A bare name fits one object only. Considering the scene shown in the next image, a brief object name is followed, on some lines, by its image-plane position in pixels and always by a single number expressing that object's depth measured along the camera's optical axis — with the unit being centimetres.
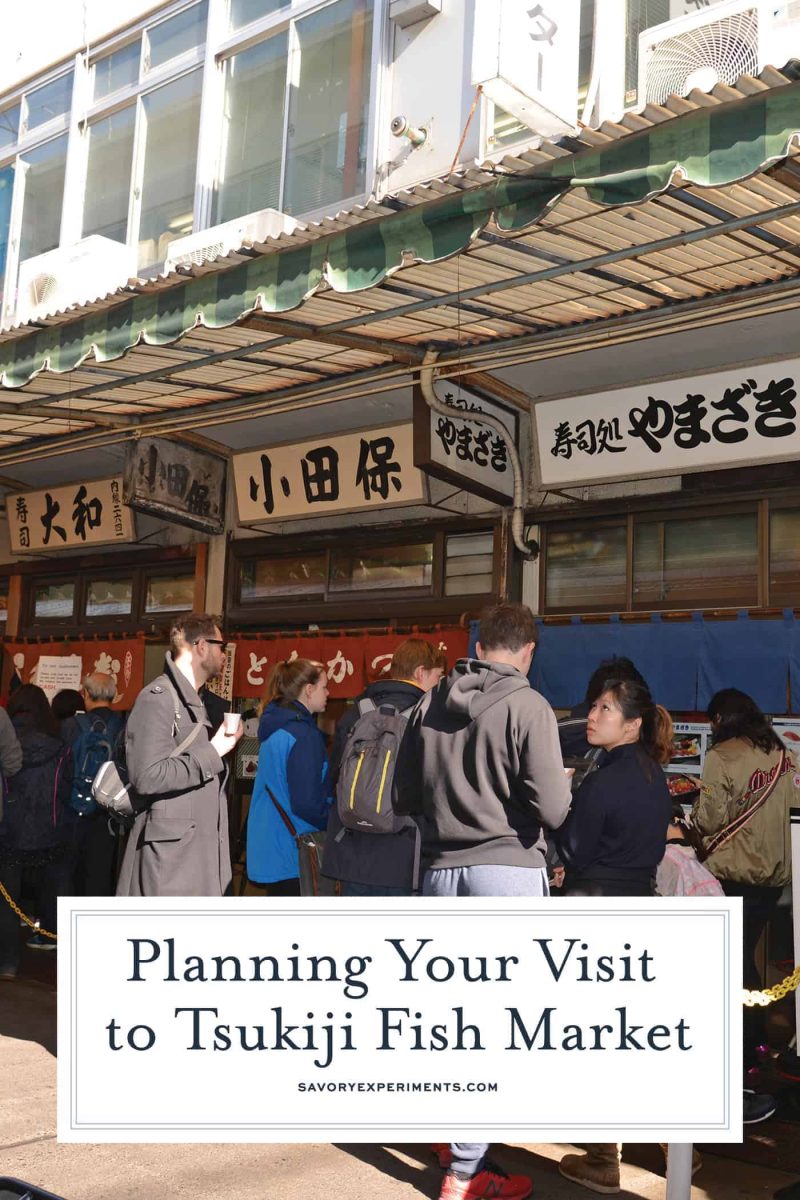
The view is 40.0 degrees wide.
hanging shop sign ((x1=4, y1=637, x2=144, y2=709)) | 1114
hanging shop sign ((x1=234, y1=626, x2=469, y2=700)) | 878
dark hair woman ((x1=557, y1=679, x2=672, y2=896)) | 456
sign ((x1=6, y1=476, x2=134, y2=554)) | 1125
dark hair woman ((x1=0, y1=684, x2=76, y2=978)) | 776
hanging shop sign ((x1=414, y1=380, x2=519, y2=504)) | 792
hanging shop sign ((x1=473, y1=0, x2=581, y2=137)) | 786
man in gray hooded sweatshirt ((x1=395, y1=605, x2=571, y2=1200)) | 420
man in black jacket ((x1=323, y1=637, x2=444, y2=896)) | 509
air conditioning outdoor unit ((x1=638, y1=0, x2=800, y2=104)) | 720
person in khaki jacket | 588
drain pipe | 820
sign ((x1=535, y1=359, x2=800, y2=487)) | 693
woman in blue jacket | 595
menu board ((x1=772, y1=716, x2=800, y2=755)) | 712
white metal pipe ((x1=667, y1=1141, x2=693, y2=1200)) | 341
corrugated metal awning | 432
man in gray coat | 529
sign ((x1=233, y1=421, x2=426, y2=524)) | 888
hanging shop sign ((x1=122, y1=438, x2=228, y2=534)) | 972
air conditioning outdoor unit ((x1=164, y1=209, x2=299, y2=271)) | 1039
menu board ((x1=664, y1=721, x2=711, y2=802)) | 761
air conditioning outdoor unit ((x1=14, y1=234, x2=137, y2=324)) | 1213
